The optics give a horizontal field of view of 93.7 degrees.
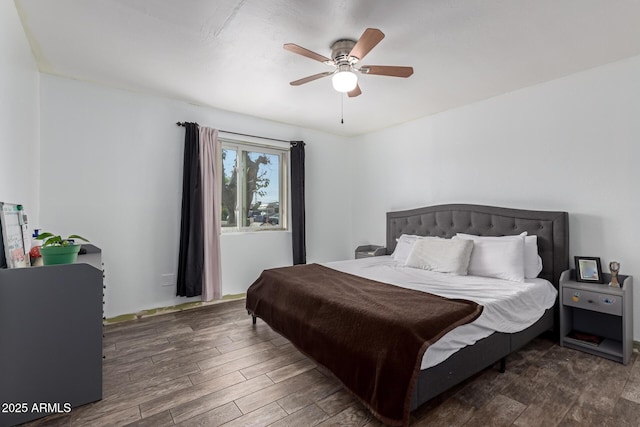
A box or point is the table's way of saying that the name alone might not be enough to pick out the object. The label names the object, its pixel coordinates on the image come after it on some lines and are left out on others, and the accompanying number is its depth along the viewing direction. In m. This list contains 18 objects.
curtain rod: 3.63
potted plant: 1.91
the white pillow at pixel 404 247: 3.71
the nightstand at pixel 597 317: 2.36
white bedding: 1.77
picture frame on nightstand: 2.66
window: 4.14
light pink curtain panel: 3.70
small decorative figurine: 2.52
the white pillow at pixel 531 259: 2.85
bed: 1.69
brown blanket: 1.58
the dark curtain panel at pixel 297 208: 4.53
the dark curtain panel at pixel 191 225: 3.57
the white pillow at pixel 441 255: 3.03
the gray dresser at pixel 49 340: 1.65
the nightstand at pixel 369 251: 4.41
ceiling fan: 2.11
